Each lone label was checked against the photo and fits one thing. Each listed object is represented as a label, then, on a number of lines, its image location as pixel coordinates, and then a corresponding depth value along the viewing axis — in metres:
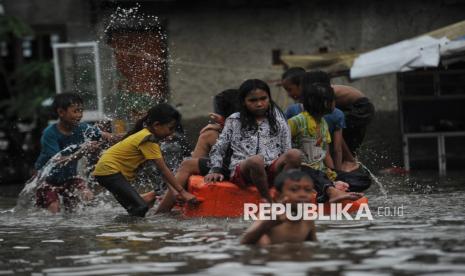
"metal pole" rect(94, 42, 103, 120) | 34.97
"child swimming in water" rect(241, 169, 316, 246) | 14.29
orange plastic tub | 19.09
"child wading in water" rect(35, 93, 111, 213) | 22.11
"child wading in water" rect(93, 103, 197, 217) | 19.44
